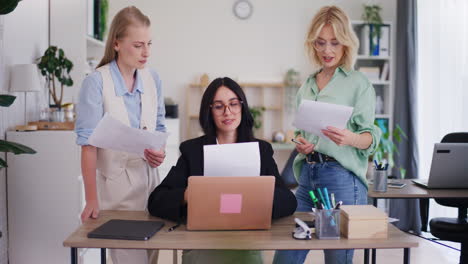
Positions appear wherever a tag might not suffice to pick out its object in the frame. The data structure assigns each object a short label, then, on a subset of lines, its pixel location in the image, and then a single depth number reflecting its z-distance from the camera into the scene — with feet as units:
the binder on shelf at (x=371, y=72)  16.85
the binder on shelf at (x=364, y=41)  16.57
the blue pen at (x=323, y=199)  5.09
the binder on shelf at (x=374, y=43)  16.62
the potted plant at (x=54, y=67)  10.54
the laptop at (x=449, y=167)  8.26
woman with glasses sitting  5.68
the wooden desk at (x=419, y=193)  8.39
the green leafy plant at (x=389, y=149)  14.51
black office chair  9.30
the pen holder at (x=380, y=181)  8.63
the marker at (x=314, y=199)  5.04
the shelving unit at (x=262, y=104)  17.53
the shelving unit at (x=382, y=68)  16.69
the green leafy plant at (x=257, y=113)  17.10
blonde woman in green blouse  6.30
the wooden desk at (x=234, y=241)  4.78
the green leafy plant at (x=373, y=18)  16.51
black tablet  4.96
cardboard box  5.02
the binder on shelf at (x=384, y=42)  16.69
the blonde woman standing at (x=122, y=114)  6.19
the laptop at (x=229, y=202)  4.96
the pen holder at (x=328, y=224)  5.00
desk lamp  9.41
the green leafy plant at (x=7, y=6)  6.71
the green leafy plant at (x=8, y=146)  6.84
